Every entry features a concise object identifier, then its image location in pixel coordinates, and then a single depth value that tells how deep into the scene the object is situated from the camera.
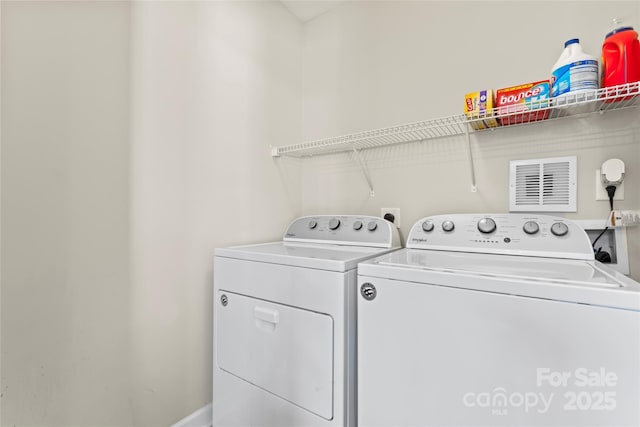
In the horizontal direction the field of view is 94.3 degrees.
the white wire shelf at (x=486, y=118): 1.06
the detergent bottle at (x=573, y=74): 1.05
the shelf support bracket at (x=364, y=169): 1.84
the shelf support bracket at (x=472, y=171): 1.47
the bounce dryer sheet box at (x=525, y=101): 1.15
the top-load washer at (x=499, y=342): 0.65
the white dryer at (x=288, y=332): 1.00
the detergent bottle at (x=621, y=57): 1.03
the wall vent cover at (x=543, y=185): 1.27
